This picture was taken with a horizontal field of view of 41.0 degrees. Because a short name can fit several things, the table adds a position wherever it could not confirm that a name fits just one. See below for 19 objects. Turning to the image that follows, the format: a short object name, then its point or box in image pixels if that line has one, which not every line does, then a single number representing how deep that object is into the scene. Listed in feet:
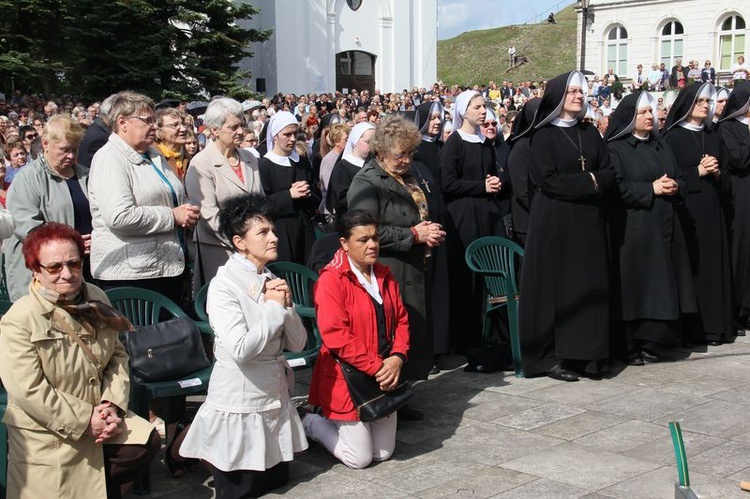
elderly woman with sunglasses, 15.03
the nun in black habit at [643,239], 25.89
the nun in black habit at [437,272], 24.16
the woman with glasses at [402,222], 21.20
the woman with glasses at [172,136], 25.79
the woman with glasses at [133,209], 20.15
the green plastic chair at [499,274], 25.11
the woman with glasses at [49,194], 20.95
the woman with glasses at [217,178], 23.24
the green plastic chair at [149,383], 17.65
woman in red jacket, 18.70
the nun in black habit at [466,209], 27.48
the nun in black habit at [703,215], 28.27
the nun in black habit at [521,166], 26.68
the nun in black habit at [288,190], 26.66
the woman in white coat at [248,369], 17.02
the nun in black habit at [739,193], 30.27
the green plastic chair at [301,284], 22.75
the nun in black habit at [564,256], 24.57
